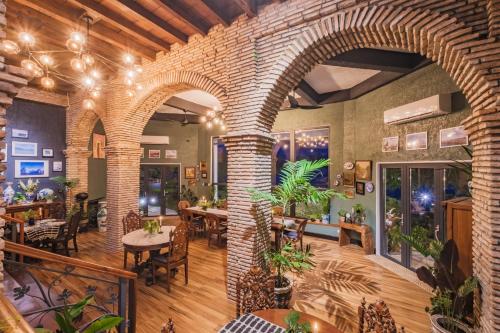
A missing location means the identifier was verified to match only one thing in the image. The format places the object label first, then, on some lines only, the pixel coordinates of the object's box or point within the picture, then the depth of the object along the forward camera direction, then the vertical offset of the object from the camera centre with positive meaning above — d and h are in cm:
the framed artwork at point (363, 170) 654 -7
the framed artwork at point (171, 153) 1138 +69
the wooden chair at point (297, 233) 613 -172
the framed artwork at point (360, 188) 680 -58
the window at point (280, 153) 914 +56
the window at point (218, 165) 1157 +13
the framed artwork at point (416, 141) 497 +55
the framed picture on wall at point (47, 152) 775 +52
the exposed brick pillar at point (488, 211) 216 -40
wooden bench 635 -173
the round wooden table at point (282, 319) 216 -143
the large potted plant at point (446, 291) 269 -140
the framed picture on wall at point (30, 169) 718 -2
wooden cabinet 298 -79
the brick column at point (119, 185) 608 -44
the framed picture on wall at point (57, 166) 800 +7
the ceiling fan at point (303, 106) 640 +186
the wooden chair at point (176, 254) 437 -160
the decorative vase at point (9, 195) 647 -70
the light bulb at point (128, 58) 373 +168
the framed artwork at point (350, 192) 716 -73
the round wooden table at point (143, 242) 429 -134
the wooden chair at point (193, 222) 752 -168
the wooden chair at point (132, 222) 553 -126
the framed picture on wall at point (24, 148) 711 +60
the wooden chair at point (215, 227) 667 -165
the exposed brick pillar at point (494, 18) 219 +135
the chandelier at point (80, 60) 319 +157
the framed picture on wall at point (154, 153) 1106 +68
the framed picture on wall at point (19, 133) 711 +103
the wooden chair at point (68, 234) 568 -156
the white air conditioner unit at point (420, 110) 436 +113
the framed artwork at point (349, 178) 721 -32
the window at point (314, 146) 825 +74
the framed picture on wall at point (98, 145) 887 +84
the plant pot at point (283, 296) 347 -184
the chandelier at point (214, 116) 720 +158
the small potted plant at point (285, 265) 341 -137
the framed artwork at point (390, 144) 568 +56
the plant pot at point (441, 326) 259 -176
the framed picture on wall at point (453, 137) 419 +54
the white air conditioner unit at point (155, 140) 1083 +128
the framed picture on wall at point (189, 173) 1166 -25
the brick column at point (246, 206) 378 -61
